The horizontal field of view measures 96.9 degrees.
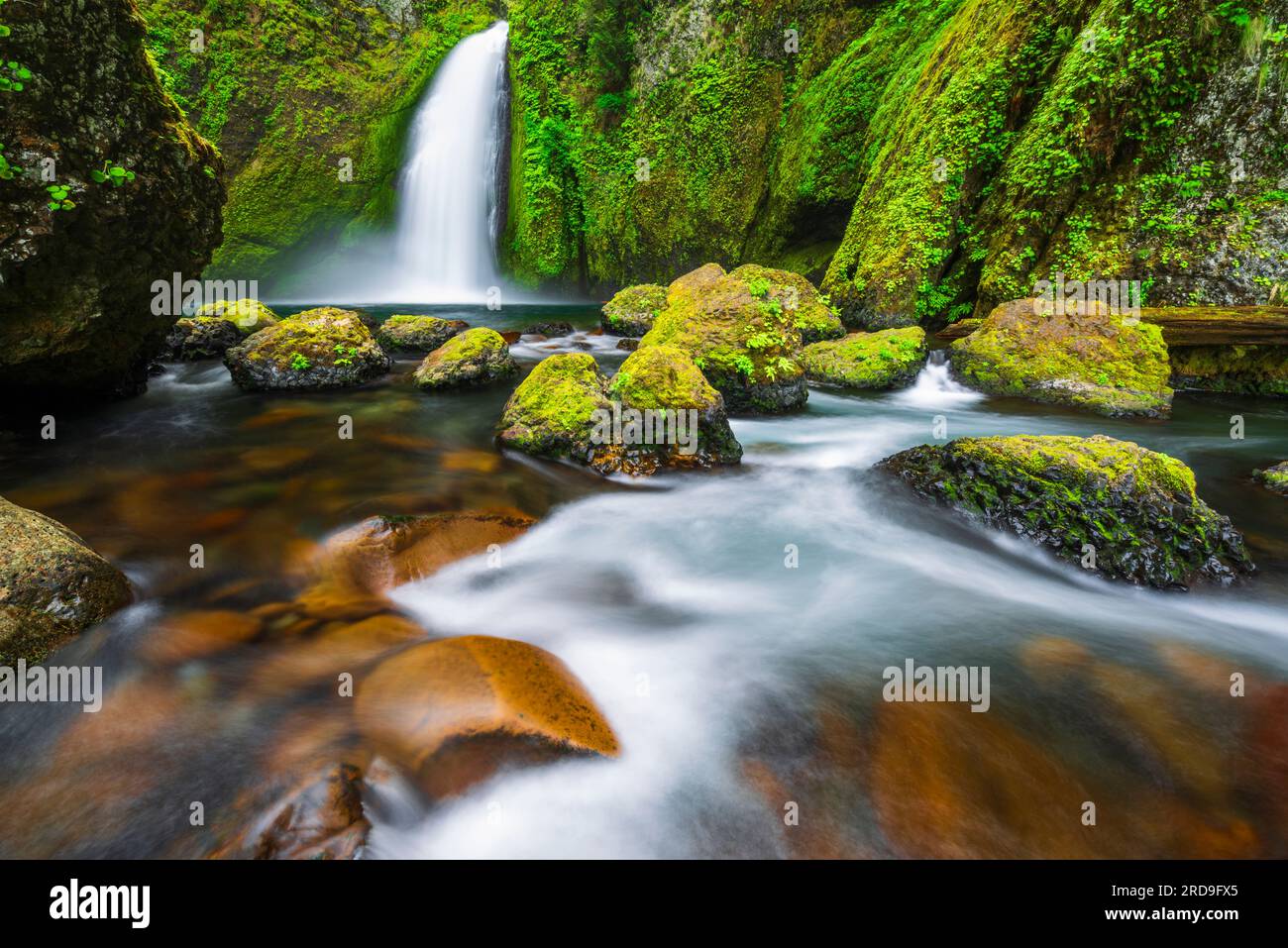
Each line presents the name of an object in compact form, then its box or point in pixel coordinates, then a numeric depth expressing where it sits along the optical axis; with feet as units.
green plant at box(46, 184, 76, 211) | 14.34
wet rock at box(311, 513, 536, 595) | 12.16
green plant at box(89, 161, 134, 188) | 15.61
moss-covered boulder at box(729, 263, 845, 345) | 23.81
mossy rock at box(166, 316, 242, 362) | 32.12
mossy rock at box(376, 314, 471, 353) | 35.22
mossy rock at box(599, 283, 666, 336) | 43.57
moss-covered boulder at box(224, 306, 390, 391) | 26.55
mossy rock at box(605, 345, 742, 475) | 18.19
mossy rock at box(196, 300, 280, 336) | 36.60
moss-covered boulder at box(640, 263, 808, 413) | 22.79
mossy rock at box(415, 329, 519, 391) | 27.17
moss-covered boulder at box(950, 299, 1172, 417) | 24.16
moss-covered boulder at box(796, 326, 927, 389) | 28.66
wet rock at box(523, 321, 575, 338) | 44.88
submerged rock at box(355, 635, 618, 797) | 7.43
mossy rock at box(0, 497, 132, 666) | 8.55
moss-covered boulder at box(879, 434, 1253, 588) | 12.38
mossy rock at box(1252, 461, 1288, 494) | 16.38
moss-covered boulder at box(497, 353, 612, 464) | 18.74
